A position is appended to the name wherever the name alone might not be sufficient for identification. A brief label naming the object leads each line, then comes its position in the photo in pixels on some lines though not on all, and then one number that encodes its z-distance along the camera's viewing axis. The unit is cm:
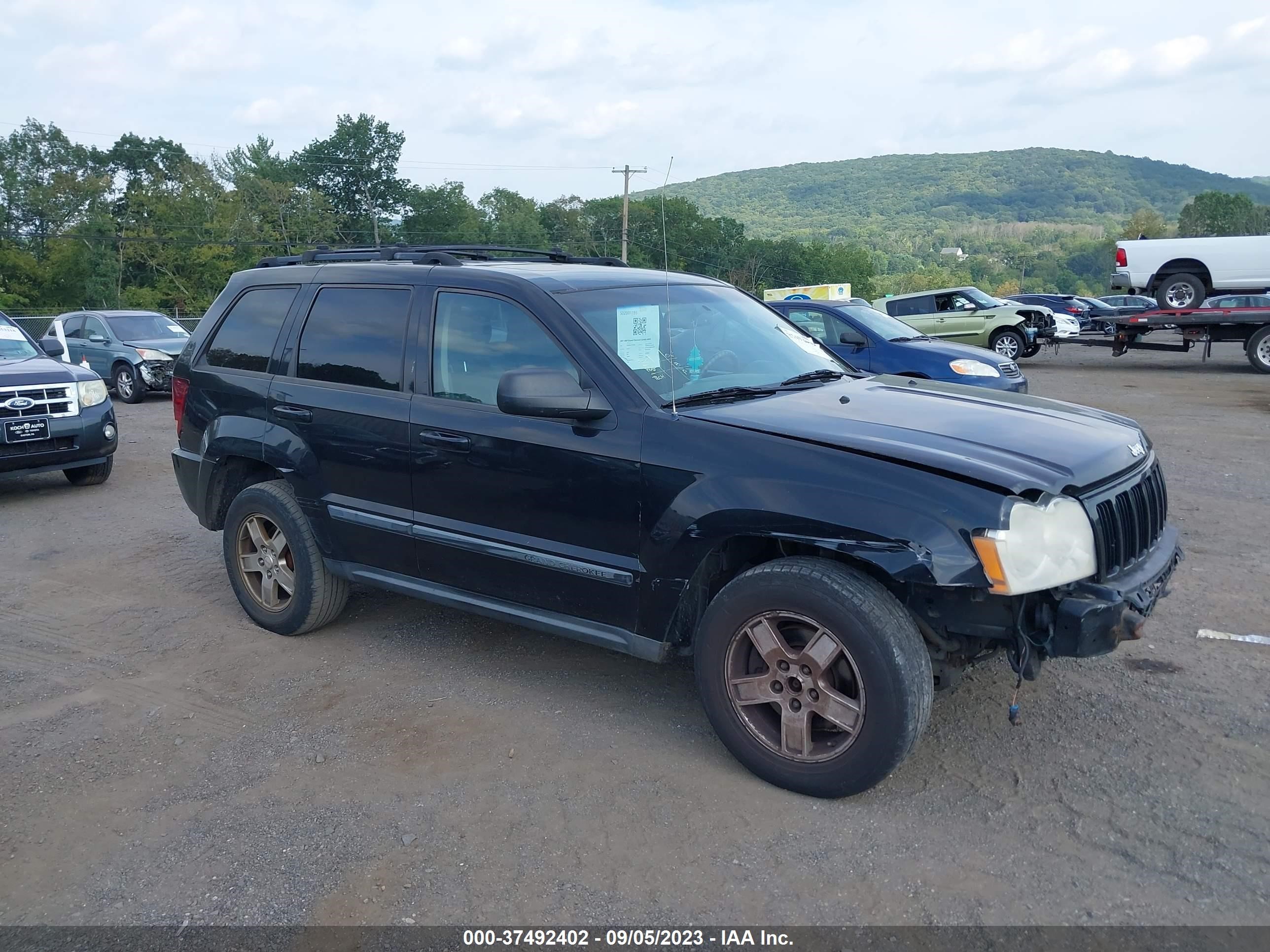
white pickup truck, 2022
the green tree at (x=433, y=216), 7900
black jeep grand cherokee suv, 326
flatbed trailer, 1841
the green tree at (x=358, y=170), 7806
